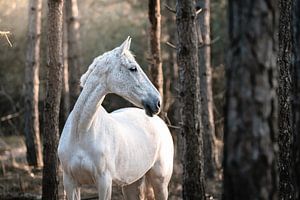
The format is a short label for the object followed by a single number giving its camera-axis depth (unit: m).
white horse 12.58
